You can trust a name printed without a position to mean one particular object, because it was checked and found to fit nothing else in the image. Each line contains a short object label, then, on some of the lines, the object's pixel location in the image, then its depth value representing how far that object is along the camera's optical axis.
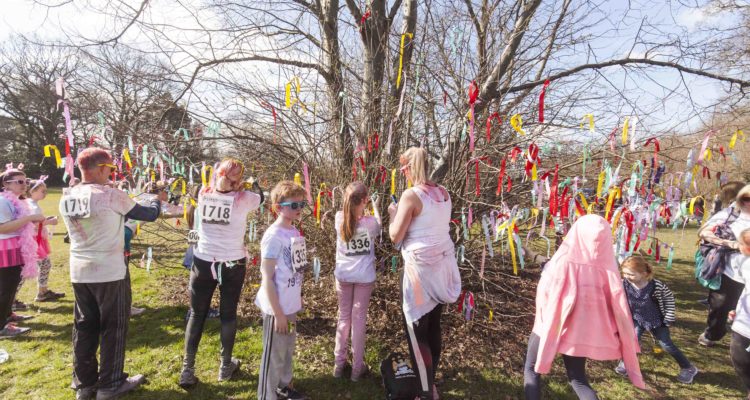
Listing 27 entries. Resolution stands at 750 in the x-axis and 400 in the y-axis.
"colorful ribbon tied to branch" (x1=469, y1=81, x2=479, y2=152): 2.90
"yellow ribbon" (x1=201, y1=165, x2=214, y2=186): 3.36
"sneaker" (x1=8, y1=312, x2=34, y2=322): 4.11
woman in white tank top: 2.29
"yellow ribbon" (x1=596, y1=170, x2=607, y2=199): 3.20
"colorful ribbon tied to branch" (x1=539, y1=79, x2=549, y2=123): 2.94
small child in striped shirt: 3.16
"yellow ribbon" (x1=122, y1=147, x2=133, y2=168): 4.20
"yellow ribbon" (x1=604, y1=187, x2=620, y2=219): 3.13
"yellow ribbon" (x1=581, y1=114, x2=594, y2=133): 3.65
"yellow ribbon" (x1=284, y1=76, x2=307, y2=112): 3.84
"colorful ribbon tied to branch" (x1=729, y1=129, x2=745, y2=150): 2.97
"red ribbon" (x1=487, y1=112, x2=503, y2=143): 3.15
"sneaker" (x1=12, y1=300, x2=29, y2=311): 4.49
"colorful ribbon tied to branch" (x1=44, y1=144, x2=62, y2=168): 3.17
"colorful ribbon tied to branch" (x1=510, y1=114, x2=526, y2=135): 2.98
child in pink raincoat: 1.96
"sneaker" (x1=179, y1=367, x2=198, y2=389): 2.82
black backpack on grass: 2.60
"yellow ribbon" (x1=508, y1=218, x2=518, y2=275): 2.98
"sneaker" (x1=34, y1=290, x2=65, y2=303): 4.83
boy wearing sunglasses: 2.24
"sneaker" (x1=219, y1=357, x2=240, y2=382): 2.94
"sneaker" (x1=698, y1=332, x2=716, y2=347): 3.90
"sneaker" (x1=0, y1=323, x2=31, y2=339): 3.75
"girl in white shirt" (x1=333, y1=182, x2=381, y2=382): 2.62
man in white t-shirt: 2.33
